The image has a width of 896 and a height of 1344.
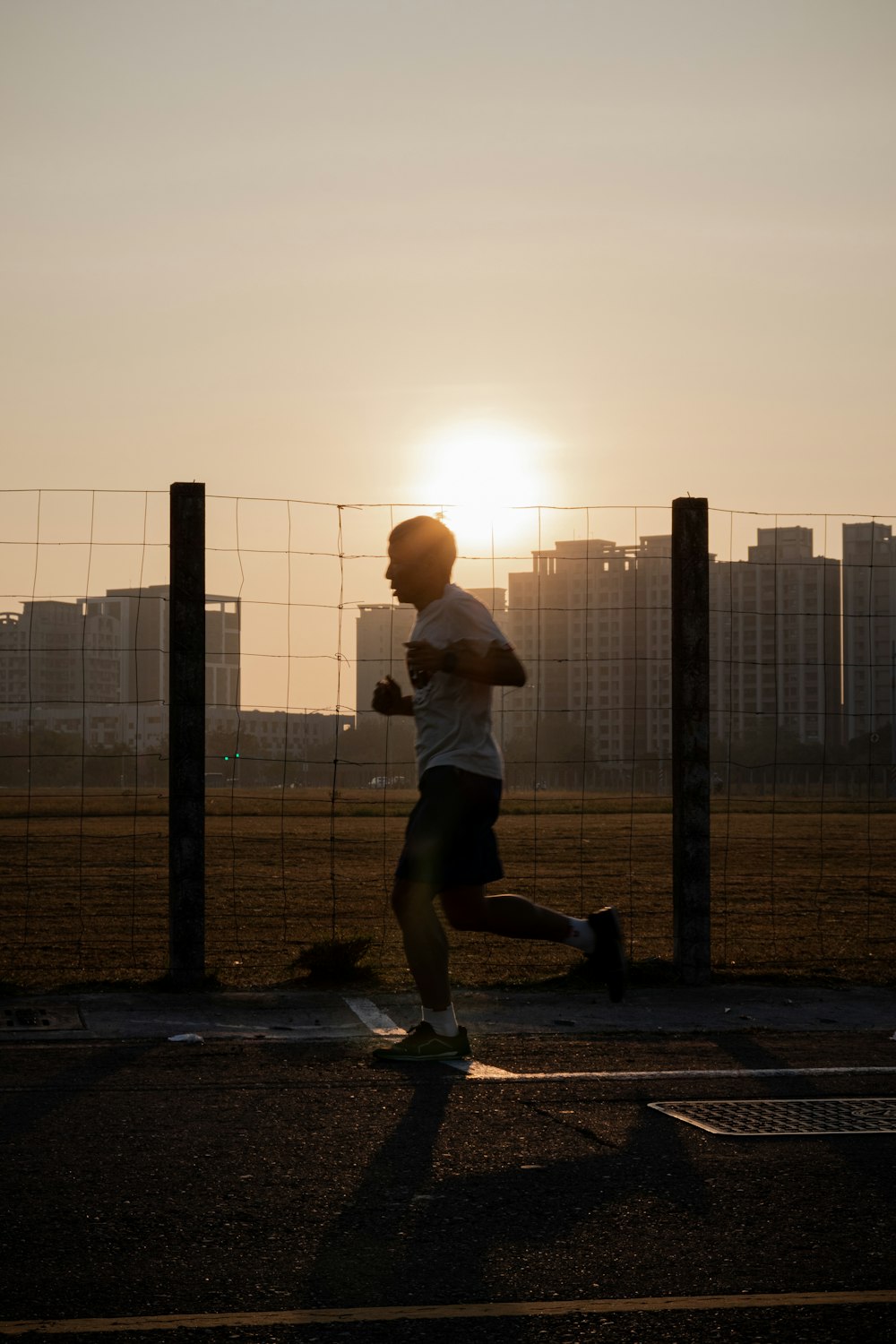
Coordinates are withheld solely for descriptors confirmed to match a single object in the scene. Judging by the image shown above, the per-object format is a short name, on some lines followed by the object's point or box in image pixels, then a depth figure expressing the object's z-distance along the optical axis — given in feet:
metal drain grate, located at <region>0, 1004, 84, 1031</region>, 21.09
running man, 18.29
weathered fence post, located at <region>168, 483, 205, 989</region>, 25.25
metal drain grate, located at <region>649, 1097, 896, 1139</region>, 15.29
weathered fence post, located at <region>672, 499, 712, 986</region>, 26.23
